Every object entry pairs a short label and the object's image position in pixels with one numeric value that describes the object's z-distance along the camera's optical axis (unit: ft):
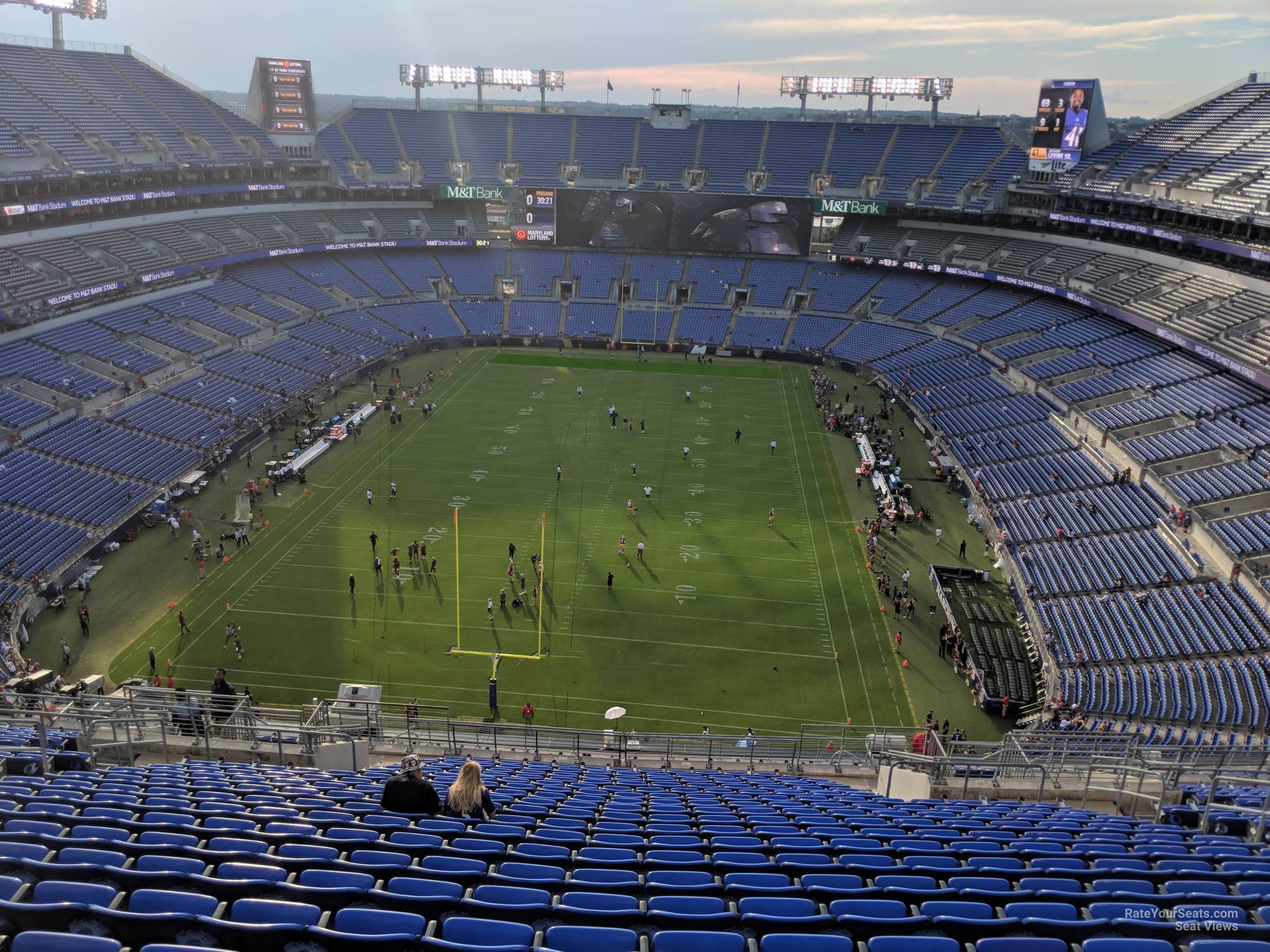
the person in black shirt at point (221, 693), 68.23
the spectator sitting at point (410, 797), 33.45
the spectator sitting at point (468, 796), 33.14
